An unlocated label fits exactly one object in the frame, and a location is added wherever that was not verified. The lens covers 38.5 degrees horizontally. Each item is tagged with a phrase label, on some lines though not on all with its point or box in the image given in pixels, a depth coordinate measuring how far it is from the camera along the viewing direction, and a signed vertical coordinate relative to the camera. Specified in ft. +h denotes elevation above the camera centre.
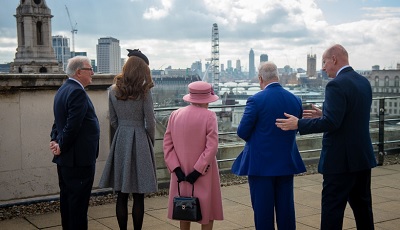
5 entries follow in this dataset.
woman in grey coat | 18.12 -2.43
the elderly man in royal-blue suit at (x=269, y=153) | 16.26 -2.27
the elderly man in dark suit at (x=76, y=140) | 16.42 -1.88
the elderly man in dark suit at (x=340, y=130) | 15.49 -1.55
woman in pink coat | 16.31 -2.21
